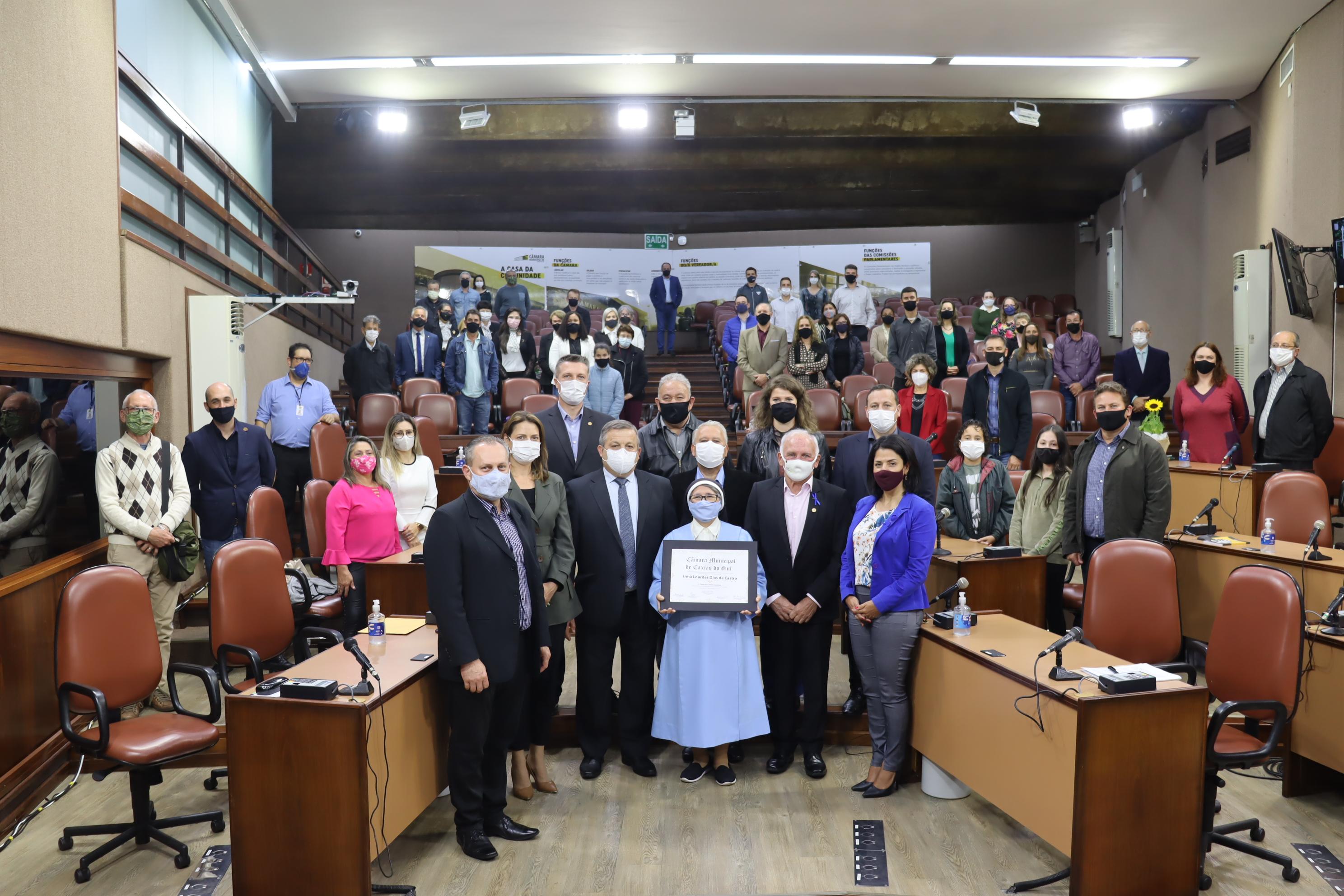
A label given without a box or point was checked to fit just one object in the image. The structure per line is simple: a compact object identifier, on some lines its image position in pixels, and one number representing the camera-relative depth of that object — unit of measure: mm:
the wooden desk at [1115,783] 2873
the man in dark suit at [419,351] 9039
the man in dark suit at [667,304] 13305
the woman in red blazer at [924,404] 6320
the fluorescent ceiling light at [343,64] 8414
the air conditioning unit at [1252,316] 8656
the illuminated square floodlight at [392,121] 9430
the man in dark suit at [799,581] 4023
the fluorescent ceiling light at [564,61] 8391
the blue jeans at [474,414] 8477
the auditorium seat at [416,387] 8508
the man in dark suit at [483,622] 3252
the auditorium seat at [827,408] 8172
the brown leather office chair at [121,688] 3307
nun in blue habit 3918
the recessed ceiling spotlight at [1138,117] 9672
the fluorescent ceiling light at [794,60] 8445
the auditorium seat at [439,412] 8023
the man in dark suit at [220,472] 5168
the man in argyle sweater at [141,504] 4516
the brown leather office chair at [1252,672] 3203
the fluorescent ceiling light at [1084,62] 8547
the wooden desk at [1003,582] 4582
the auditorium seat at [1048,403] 8078
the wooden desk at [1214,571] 4355
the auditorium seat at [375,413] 7957
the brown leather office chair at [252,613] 3898
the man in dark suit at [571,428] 4559
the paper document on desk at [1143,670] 3041
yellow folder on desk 3840
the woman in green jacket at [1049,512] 5066
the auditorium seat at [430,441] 7312
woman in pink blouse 4828
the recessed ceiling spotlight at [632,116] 9523
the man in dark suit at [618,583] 4008
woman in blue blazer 3756
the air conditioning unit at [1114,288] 13359
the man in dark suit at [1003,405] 6613
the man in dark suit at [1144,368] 8031
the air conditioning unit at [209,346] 6305
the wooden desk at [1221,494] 5949
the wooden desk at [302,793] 2875
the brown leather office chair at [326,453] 6527
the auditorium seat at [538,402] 7656
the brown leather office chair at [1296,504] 5395
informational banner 13844
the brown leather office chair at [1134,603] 3957
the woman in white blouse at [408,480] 5102
